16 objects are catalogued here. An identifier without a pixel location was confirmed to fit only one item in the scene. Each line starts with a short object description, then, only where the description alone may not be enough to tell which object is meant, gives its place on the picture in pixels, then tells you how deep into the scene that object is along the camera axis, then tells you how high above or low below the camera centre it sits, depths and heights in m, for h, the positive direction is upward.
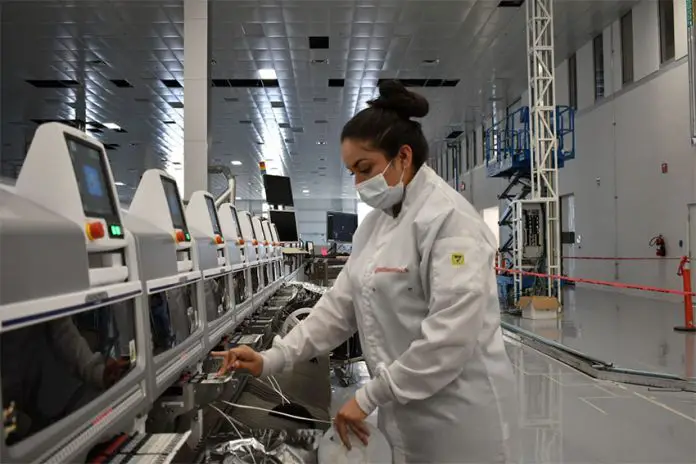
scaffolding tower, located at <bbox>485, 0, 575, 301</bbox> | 9.73 +0.98
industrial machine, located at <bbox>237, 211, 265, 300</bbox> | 4.76 -0.08
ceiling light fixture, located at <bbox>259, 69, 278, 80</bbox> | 13.75 +4.29
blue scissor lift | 11.16 +1.76
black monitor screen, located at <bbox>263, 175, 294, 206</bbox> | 9.38 +0.95
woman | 1.50 -0.19
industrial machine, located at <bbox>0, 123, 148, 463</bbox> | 1.13 -0.14
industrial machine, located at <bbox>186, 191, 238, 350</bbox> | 2.92 -0.12
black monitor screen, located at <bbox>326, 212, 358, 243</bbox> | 10.40 +0.38
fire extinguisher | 10.41 -0.03
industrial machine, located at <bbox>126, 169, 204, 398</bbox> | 1.95 -0.12
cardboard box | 8.86 -0.99
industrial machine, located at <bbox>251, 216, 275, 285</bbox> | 5.67 -0.06
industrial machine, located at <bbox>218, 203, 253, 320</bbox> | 3.86 -0.08
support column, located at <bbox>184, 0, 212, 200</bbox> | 7.82 +2.20
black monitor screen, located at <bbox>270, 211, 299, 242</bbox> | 9.84 +0.40
